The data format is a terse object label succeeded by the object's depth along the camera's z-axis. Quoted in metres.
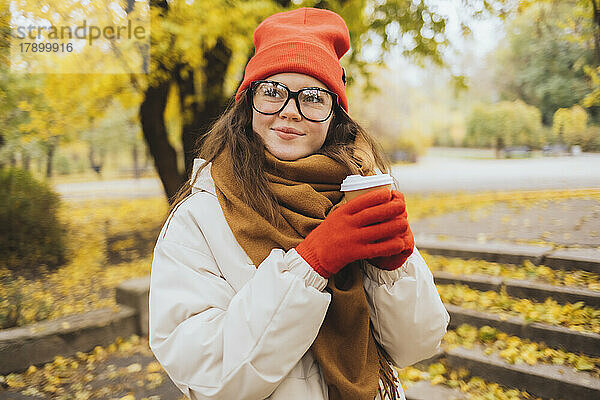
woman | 1.12
